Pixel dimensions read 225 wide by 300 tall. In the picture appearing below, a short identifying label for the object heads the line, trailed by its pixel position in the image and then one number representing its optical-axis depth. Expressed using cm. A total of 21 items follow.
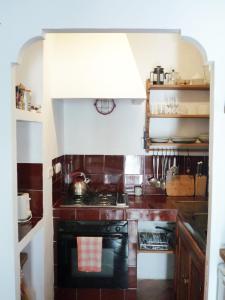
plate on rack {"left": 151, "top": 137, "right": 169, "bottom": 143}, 265
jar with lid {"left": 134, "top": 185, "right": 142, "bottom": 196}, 276
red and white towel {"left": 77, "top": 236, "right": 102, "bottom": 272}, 226
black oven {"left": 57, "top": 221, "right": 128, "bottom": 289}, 228
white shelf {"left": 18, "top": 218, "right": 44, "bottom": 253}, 150
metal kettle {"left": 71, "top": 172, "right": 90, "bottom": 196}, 257
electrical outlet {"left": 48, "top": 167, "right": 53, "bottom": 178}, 215
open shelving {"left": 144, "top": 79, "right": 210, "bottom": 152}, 254
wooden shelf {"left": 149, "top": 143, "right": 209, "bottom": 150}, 258
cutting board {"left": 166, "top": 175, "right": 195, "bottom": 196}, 276
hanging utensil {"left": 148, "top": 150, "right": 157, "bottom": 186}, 279
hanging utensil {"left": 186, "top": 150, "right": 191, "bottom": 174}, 281
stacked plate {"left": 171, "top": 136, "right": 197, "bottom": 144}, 263
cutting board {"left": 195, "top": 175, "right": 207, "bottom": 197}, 275
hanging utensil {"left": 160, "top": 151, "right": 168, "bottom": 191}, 279
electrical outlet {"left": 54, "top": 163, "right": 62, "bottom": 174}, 238
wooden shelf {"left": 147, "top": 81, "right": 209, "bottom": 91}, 254
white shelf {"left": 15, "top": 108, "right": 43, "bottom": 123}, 142
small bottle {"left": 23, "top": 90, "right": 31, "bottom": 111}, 165
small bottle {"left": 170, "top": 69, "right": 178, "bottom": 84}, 261
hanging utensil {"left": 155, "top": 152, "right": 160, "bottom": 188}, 279
